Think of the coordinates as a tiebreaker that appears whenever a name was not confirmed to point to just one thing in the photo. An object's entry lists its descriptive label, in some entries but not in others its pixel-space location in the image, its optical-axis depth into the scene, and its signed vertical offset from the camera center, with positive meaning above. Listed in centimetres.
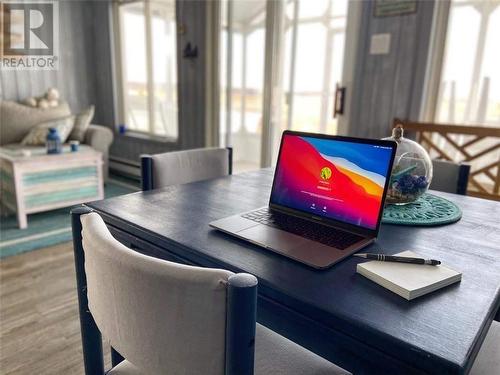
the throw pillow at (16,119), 410 -34
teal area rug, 267 -108
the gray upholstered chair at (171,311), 55 -32
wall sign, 261 +63
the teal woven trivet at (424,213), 112 -34
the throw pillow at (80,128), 412 -41
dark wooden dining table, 60 -35
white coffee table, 300 -74
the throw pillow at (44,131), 390 -43
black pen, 81 -33
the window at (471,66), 255 +25
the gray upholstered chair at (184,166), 157 -32
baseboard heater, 484 -97
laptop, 92 -28
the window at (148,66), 438 +30
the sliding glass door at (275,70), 316 +23
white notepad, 72 -34
